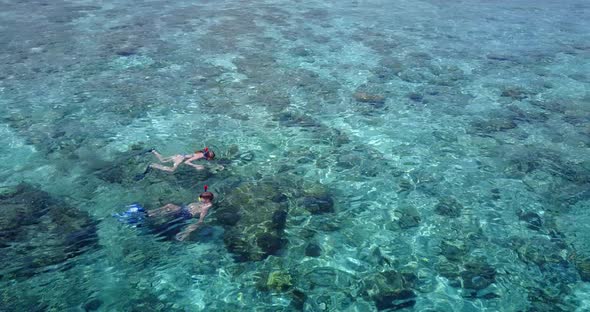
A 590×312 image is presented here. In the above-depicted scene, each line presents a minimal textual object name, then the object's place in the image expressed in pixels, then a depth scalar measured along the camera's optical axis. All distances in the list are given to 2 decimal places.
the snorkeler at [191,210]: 11.07
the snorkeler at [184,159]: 13.08
